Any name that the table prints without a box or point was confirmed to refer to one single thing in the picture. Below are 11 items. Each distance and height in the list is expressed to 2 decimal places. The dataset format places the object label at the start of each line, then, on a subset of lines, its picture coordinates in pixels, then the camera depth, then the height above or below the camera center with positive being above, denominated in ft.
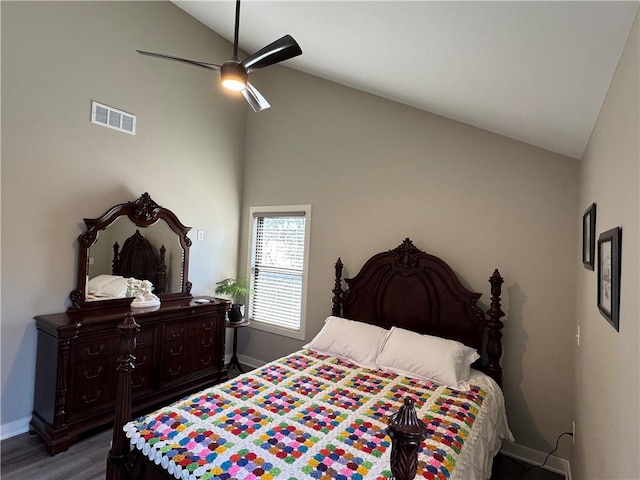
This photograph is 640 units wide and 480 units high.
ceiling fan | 6.28 +3.69
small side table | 13.04 -4.26
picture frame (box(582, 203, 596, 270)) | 5.62 +0.46
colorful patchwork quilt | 4.81 -3.04
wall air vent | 9.98 +3.75
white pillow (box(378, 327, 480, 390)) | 7.93 -2.57
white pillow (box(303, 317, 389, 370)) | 9.12 -2.55
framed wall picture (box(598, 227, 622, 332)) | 3.60 -0.15
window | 12.86 -0.81
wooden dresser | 8.22 -3.43
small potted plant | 12.88 -1.83
